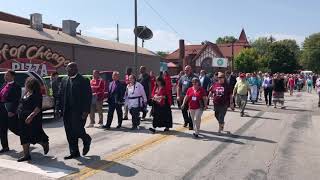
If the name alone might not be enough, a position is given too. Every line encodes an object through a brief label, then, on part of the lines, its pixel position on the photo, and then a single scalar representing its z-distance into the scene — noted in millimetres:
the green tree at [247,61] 57366
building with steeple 48505
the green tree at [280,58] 61914
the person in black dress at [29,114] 5606
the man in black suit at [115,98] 8656
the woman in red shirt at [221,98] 8068
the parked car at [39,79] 9633
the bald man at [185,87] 8595
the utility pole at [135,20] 17807
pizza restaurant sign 16898
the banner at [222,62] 48569
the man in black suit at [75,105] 5700
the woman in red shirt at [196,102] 7594
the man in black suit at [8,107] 6132
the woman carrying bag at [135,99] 8397
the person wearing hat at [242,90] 11334
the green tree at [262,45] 70448
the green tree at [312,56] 72628
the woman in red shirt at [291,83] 23867
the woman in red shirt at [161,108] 8120
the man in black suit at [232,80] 13244
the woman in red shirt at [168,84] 8375
